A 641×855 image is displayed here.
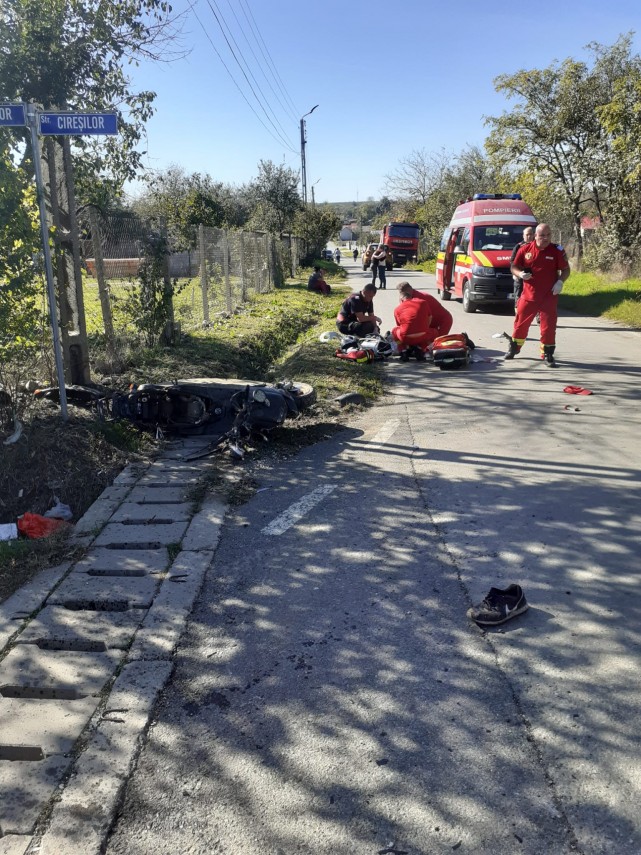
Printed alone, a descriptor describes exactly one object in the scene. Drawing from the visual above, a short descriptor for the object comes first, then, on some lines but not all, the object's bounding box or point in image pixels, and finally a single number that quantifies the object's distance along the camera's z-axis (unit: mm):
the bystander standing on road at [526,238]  12609
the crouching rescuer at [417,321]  11016
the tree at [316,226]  44531
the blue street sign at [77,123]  5871
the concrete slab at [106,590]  3832
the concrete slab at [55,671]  3068
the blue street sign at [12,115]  5637
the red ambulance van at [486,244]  16891
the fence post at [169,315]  10758
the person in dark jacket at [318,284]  25156
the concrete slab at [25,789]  2361
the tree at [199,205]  17212
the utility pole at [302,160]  44338
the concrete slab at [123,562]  4188
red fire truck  45219
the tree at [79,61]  6871
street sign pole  5781
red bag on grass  4867
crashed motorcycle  6887
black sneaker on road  3504
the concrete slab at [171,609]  3381
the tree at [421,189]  64312
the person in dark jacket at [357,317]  12555
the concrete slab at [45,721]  2736
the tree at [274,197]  40750
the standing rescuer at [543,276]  9945
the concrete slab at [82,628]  3443
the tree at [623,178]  17453
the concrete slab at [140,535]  4555
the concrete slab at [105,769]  2299
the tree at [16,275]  5758
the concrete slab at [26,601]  3604
